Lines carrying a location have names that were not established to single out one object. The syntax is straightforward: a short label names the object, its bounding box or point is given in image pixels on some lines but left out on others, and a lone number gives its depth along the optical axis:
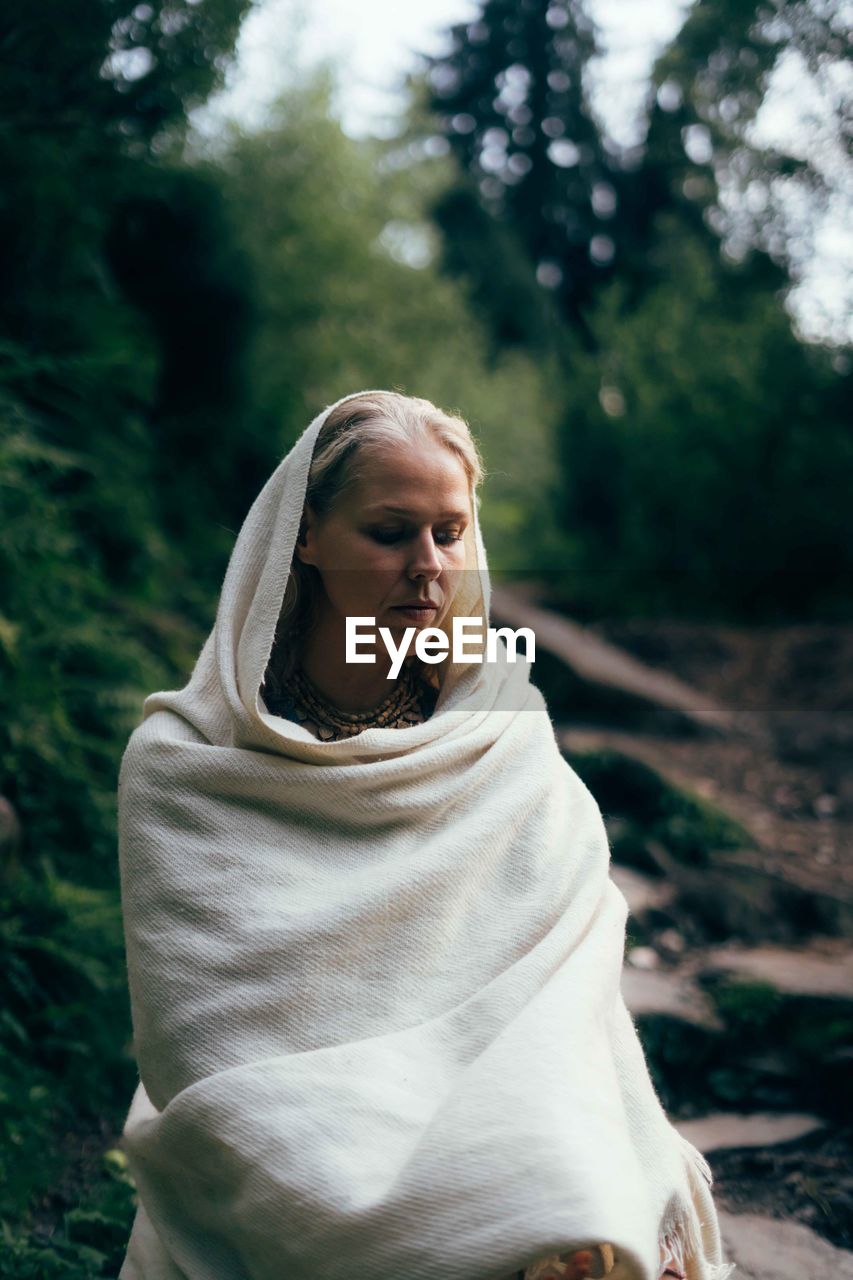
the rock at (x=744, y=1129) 3.48
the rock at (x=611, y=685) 7.65
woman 1.71
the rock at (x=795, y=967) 4.09
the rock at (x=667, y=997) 3.99
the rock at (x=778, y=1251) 2.83
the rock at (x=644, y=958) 4.48
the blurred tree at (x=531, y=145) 20.67
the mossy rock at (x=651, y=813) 5.52
